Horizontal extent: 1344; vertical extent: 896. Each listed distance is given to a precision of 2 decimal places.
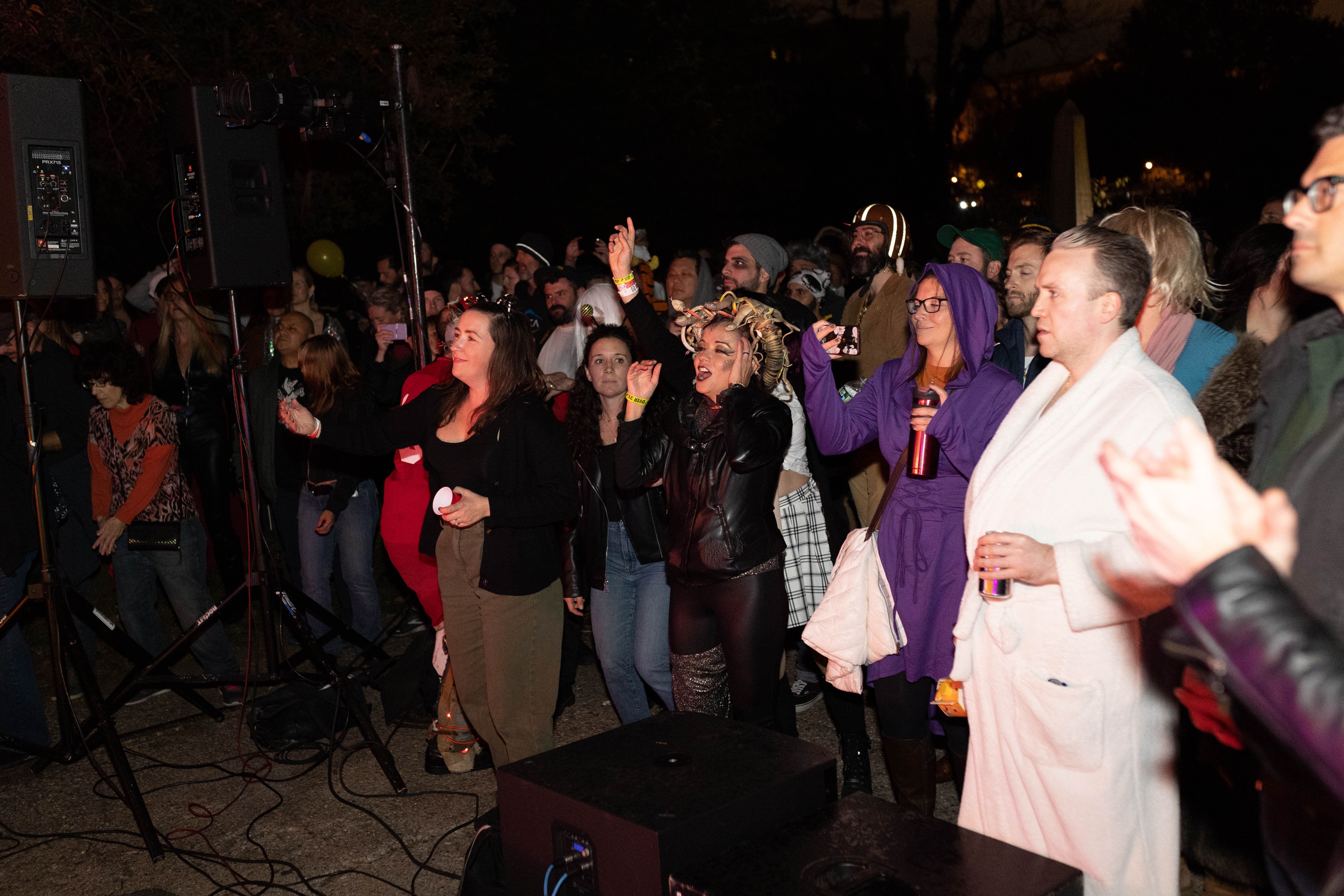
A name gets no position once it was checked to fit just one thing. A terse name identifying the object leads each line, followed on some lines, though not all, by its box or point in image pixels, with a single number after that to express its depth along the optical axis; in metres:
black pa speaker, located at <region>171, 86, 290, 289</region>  4.47
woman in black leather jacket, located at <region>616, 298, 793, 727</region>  3.51
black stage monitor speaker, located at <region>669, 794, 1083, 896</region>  1.87
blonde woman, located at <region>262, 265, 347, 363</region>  7.20
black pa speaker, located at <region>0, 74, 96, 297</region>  4.27
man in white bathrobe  2.40
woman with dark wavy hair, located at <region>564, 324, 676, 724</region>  4.00
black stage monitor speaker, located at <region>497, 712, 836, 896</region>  2.11
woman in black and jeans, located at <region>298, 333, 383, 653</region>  5.33
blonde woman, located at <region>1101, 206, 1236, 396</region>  3.38
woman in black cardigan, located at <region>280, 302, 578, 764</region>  3.65
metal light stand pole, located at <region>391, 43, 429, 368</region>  5.26
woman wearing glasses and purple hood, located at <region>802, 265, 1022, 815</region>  3.28
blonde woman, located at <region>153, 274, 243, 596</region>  6.44
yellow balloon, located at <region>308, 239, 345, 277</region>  11.34
